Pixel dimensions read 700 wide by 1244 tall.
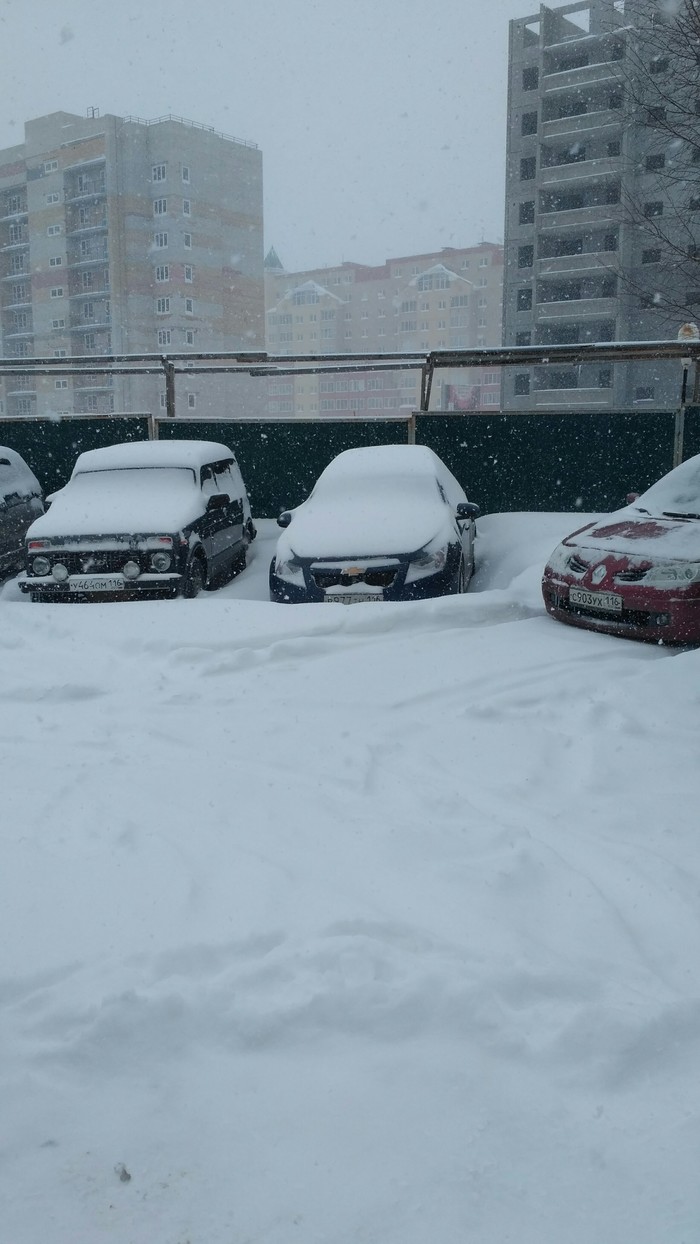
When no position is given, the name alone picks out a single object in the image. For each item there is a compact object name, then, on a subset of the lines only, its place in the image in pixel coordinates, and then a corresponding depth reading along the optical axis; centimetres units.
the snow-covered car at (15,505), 1005
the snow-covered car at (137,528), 791
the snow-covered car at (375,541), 719
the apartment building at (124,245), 7031
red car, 610
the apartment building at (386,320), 9681
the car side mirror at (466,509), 842
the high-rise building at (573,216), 4534
